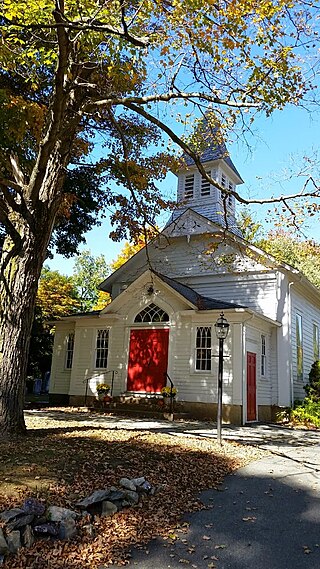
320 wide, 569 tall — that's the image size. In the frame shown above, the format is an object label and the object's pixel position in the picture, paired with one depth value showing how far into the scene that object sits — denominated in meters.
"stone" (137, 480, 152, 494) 5.27
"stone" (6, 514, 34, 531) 3.84
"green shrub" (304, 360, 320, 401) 15.39
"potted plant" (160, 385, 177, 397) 13.48
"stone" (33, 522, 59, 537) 3.95
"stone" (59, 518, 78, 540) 4.02
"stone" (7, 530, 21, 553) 3.70
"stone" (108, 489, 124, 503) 4.82
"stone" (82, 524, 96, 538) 4.16
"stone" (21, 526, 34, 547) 3.82
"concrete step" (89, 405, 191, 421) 12.92
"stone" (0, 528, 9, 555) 3.62
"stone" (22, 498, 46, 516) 4.04
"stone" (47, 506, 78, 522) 4.11
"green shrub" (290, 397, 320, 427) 14.03
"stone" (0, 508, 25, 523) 3.88
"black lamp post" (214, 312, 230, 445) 9.07
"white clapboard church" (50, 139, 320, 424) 13.72
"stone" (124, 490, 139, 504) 4.96
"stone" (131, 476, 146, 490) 5.27
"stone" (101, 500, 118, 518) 4.61
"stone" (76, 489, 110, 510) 4.55
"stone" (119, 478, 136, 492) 5.16
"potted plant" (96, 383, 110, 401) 14.98
